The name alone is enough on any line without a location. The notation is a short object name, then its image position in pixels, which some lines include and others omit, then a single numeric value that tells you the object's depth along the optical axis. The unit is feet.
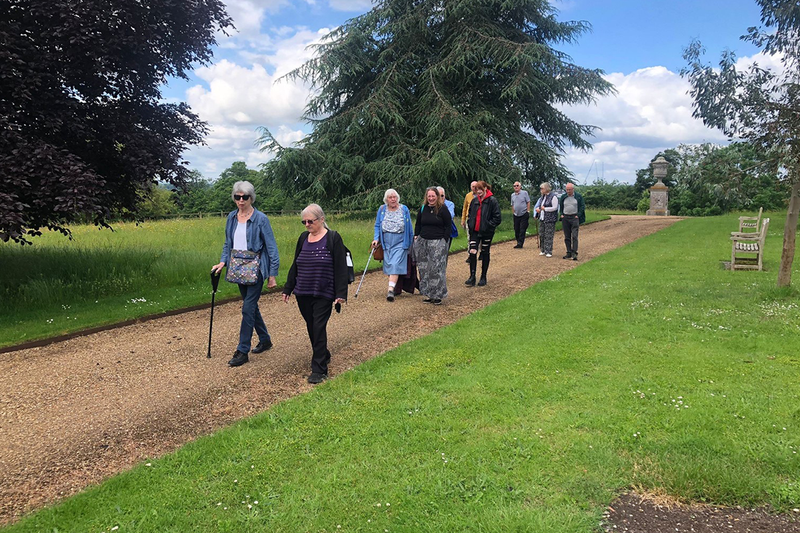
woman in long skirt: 28.02
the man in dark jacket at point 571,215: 42.16
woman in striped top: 17.17
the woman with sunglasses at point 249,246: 18.76
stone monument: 127.75
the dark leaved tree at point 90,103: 24.07
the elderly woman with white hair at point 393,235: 27.66
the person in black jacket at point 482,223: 31.24
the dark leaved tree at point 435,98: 75.10
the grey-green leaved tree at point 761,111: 22.76
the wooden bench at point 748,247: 34.37
